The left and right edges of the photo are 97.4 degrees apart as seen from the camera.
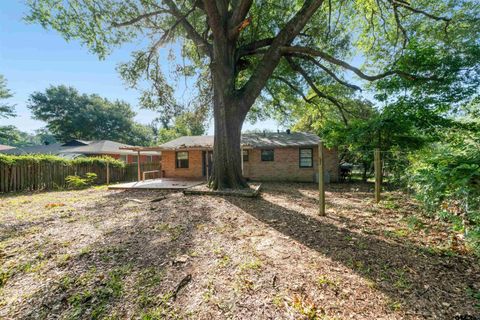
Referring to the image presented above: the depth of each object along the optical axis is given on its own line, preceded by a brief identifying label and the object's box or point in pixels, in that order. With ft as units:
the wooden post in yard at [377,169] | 19.84
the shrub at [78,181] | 39.84
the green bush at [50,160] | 33.85
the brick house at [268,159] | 47.33
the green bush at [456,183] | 7.29
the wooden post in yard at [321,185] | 16.74
